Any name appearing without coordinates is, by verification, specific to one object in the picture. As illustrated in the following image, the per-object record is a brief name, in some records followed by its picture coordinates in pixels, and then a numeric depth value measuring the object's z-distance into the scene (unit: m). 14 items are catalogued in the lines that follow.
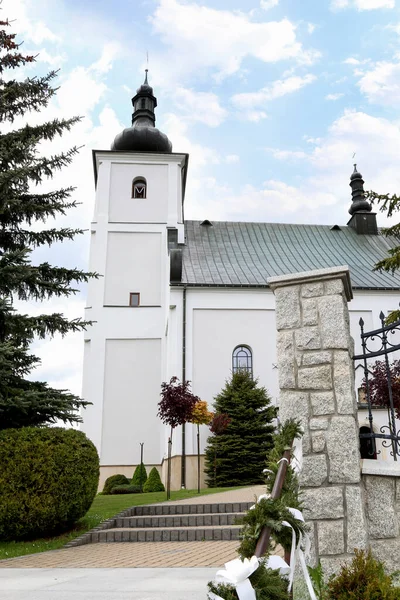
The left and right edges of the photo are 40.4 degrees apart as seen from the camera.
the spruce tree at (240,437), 17.61
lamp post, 18.47
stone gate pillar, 4.03
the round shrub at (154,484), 18.02
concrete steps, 8.56
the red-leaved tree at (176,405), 15.20
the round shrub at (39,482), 8.48
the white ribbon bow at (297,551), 2.96
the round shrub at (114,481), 19.16
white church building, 20.06
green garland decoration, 2.54
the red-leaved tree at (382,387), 12.82
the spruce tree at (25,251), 9.46
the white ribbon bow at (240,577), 2.39
